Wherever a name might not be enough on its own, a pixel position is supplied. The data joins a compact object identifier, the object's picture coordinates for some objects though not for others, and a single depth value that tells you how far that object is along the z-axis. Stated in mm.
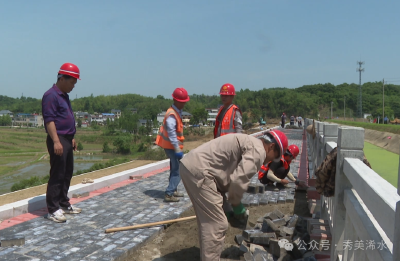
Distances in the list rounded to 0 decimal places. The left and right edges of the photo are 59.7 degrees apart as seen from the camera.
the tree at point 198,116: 89438
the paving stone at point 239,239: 4141
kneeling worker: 6855
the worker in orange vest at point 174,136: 5633
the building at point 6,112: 128400
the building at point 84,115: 127638
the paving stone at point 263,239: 3986
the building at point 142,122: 90100
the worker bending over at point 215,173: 2961
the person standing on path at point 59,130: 4523
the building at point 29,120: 114138
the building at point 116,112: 134175
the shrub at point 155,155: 19648
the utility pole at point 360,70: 69500
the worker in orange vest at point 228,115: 5332
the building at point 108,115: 126875
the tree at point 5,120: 114812
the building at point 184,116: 109562
